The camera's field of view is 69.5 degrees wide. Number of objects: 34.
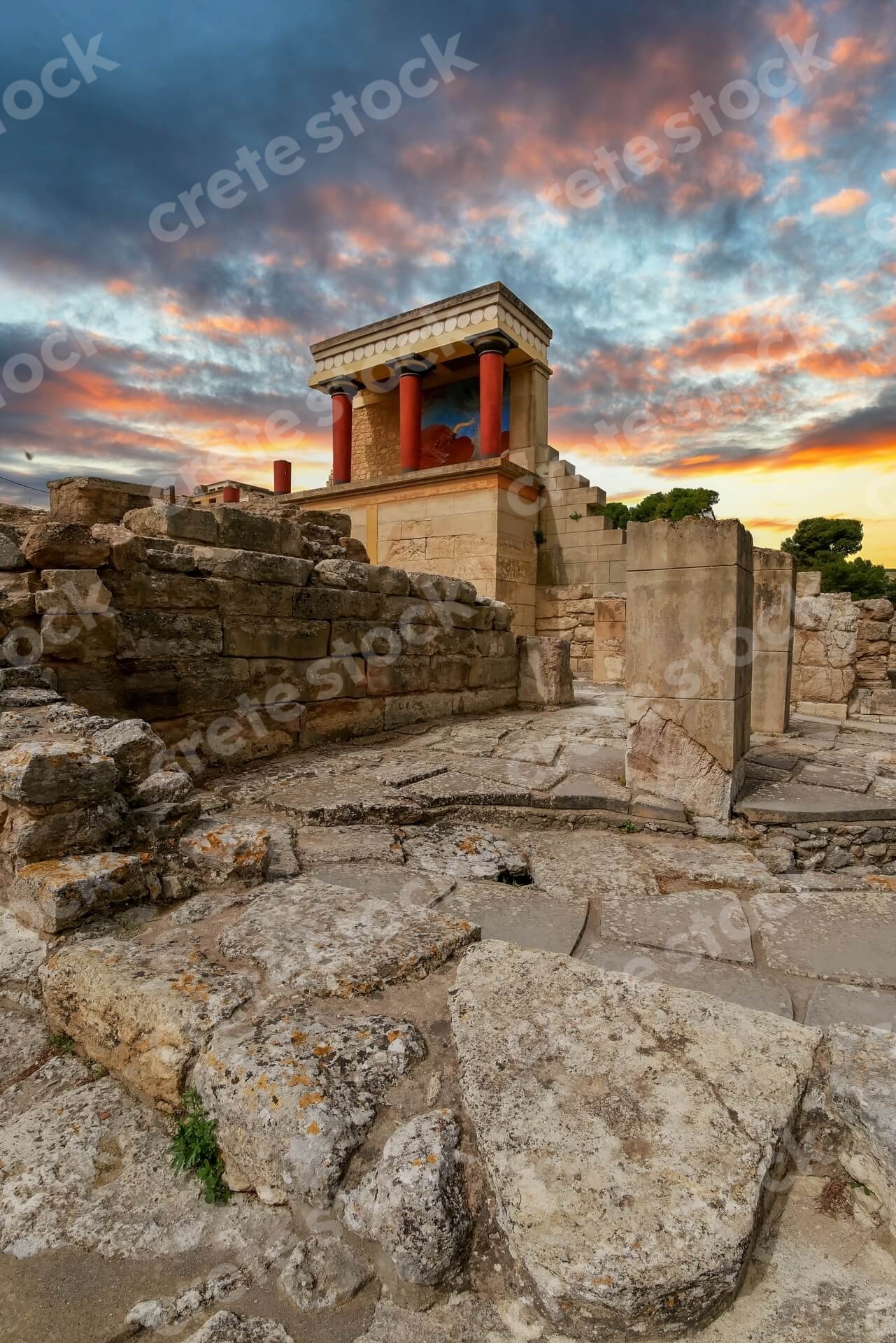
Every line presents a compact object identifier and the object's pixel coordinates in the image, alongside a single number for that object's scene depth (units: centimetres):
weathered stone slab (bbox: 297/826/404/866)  272
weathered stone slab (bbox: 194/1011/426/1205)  114
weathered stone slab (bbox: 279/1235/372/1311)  99
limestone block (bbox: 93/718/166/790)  244
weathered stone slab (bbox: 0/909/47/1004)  174
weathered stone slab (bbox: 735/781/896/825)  344
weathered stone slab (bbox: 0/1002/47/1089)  151
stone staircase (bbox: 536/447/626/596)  1206
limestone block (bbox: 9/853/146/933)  184
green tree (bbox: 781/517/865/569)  2561
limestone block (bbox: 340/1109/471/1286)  101
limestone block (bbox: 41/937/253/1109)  137
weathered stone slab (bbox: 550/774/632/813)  351
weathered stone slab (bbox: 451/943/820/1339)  92
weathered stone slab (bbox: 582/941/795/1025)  184
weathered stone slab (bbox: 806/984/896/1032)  173
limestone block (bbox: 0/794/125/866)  202
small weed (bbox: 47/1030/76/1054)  157
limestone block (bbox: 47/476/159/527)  446
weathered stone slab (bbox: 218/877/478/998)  161
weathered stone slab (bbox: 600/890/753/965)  216
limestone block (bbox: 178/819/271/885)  220
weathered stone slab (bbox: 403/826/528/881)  277
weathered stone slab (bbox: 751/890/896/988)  201
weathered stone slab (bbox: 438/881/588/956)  218
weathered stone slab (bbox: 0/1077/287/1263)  109
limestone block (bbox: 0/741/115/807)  201
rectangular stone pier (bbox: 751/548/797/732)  549
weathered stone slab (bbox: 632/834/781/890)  276
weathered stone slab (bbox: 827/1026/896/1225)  113
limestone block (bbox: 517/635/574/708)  681
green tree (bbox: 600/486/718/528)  2383
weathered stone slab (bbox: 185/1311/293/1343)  92
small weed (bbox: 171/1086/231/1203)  119
